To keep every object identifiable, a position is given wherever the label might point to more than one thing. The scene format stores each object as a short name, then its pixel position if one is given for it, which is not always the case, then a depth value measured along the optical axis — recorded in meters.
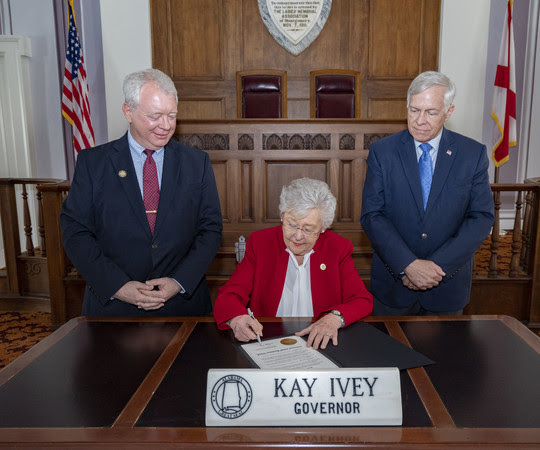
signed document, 1.32
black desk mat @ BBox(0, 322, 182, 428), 1.11
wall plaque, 6.01
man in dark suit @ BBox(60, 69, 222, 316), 1.86
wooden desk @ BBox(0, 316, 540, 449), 1.01
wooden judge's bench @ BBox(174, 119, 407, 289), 3.92
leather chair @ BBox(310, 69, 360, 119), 5.30
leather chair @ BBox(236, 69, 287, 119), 5.34
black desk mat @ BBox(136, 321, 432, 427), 1.08
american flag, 5.61
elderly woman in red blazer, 1.86
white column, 5.70
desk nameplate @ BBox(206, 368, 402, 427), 1.04
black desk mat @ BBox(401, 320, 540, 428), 1.10
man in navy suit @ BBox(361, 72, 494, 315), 2.06
